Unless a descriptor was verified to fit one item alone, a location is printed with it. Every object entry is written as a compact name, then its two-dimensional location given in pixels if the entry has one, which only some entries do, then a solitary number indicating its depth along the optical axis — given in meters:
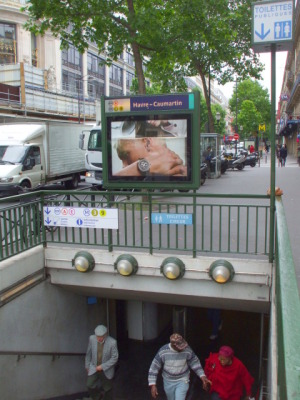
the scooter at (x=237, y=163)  29.30
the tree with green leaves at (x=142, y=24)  12.71
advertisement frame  7.32
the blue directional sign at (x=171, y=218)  7.06
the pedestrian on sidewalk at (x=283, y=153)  29.73
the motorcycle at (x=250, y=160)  32.56
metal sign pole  5.61
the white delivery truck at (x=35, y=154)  16.84
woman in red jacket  6.03
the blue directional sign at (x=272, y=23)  5.16
